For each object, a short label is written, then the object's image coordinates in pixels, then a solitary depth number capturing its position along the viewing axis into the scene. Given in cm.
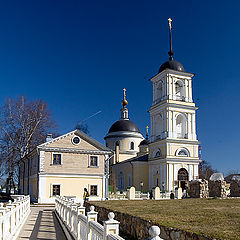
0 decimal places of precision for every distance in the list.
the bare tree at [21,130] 4062
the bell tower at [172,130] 4747
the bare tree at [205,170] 7973
